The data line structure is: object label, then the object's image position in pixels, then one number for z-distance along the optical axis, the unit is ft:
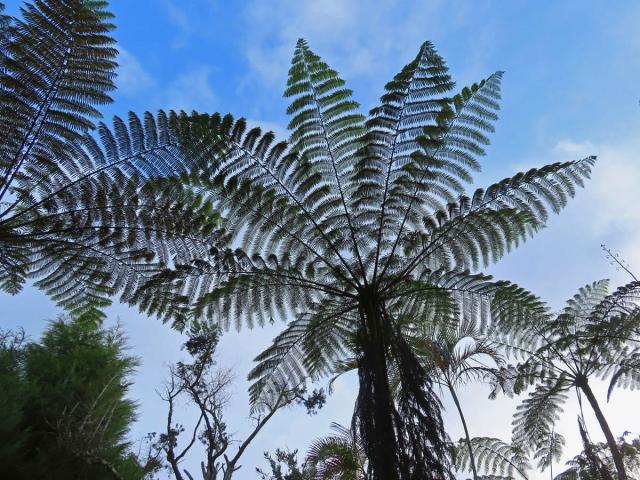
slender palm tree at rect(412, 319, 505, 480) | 21.57
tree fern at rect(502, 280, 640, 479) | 19.77
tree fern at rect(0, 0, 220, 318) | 11.75
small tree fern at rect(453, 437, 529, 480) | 27.12
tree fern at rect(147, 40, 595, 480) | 11.61
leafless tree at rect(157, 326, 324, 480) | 27.78
